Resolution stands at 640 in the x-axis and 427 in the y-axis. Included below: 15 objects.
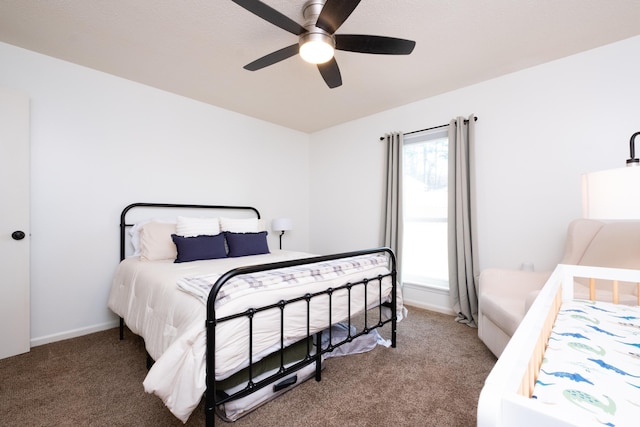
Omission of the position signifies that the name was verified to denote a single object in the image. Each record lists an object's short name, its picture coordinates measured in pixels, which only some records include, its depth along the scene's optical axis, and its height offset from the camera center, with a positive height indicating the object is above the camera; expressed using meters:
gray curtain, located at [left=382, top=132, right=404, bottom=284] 3.36 +0.19
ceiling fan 1.50 +1.08
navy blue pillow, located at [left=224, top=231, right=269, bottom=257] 2.84 -0.31
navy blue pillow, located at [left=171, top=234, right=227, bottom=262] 2.49 -0.31
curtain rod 2.88 +0.97
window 3.17 +0.06
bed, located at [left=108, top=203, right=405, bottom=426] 1.21 -0.55
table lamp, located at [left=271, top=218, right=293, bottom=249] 3.82 -0.14
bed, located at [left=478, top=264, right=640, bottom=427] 0.40 -0.35
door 2.12 -0.06
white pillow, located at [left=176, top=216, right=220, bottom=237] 2.72 -0.12
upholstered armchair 1.77 -0.49
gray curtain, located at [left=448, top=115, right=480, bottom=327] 2.79 -0.11
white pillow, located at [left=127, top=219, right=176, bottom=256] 2.72 -0.20
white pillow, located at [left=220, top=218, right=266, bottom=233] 3.08 -0.12
